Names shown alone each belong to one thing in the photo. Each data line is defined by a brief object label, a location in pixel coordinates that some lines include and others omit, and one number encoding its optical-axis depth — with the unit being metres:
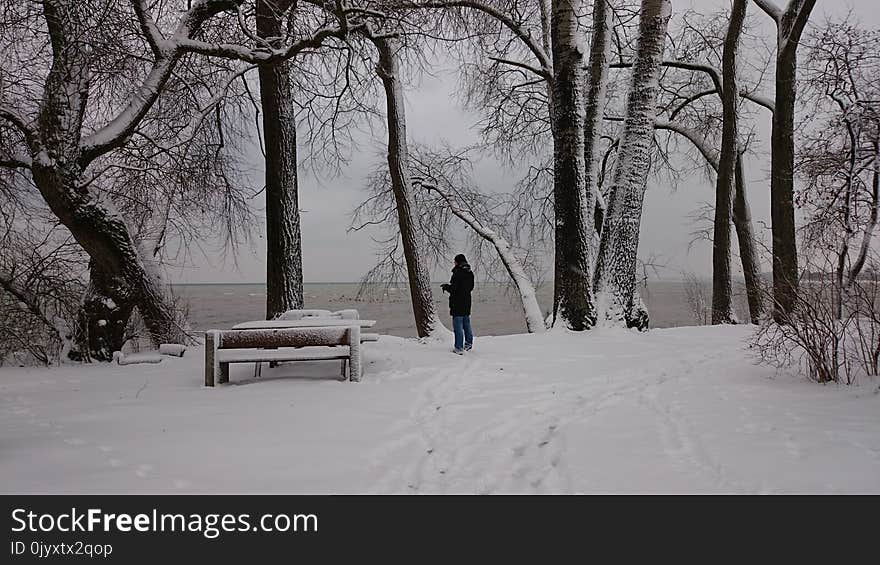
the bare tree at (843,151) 12.00
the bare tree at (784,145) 10.88
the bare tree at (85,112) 7.18
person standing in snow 7.89
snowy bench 5.88
